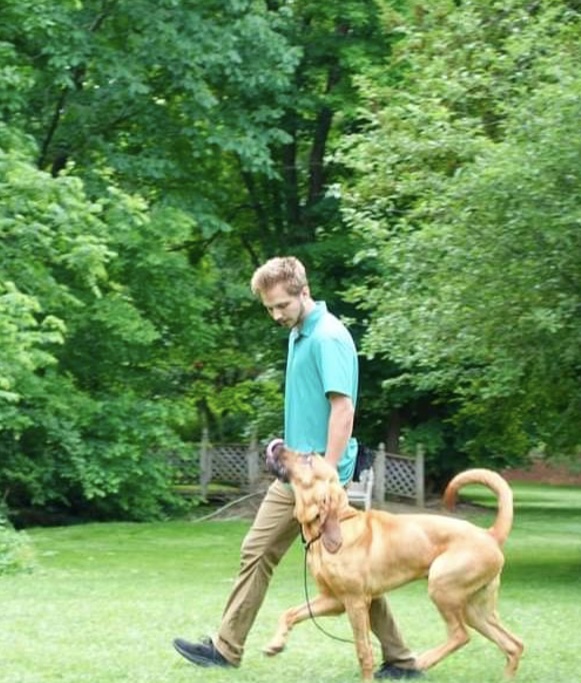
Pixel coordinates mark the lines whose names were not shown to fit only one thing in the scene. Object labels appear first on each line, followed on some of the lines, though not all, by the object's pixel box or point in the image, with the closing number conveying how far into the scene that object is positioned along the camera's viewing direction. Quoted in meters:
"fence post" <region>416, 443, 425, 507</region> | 32.34
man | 8.16
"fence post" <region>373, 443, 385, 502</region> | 32.19
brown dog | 8.05
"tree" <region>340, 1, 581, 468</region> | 15.86
